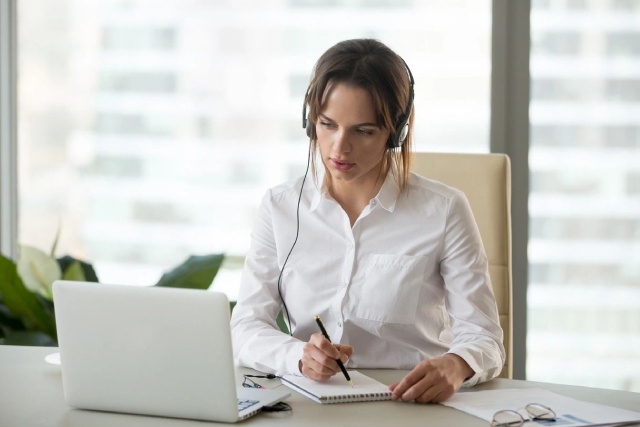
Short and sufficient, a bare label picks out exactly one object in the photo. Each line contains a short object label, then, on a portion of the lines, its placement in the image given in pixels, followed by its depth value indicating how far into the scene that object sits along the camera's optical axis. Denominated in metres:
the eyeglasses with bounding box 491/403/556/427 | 3.74
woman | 4.22
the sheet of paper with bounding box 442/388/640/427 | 3.76
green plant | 4.97
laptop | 3.70
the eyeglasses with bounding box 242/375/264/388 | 3.97
